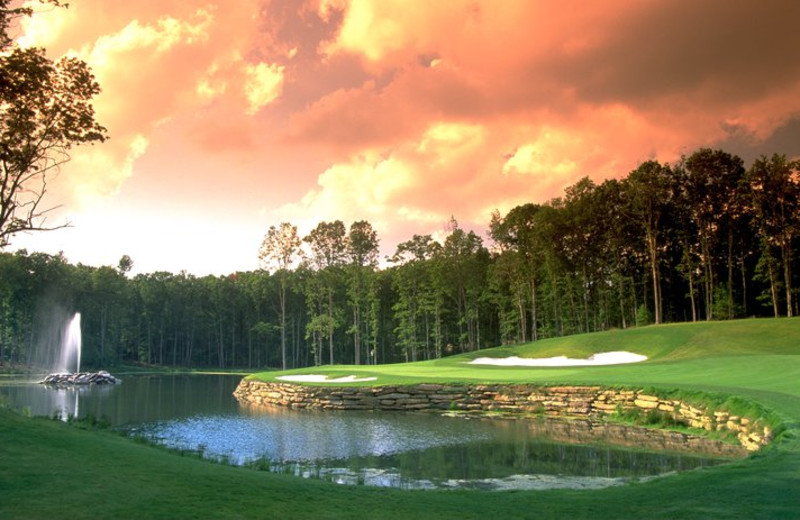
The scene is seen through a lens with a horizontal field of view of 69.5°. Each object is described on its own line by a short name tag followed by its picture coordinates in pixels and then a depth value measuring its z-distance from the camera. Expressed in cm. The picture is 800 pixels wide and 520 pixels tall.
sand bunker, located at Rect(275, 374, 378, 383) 3565
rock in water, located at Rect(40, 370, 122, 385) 5447
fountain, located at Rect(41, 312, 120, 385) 8106
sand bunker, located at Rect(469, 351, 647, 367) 3893
